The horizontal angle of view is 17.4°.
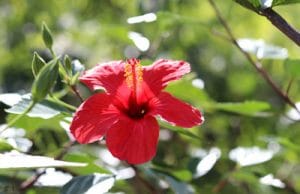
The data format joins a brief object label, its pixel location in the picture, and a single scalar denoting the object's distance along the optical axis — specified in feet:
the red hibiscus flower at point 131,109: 2.47
